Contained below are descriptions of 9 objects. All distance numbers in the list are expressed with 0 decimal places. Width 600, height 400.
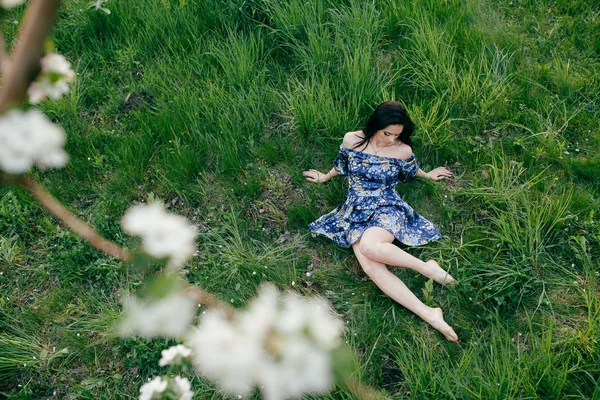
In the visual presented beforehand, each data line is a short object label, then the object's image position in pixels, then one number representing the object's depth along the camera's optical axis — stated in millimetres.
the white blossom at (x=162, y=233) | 651
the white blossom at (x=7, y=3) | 621
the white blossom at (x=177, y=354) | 1031
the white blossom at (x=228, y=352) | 673
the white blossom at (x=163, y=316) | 646
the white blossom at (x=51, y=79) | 659
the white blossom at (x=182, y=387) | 1072
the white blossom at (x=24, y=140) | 567
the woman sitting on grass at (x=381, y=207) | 2775
